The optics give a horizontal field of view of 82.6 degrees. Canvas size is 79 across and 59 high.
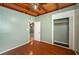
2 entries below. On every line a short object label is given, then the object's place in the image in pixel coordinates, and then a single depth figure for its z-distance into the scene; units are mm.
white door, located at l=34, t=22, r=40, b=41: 2430
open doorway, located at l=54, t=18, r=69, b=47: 1626
